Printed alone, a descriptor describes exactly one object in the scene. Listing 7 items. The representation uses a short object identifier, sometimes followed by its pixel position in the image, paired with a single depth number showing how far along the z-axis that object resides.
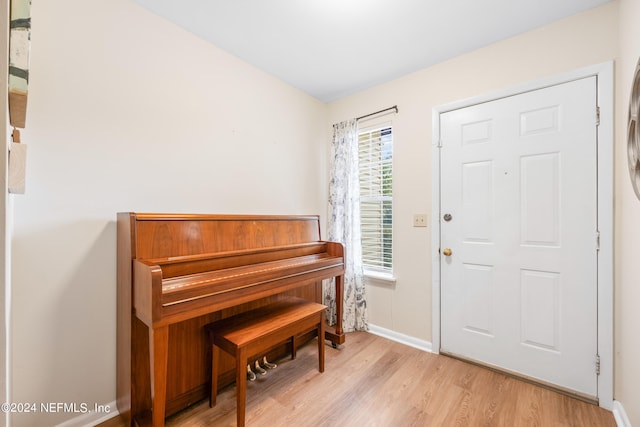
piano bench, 1.43
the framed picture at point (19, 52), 0.56
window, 2.58
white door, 1.68
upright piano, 1.24
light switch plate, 2.31
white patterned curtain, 2.64
